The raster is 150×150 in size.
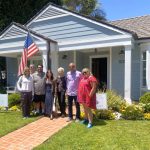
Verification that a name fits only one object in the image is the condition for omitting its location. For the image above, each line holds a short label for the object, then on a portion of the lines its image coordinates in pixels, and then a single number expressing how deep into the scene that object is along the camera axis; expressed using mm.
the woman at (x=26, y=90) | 5546
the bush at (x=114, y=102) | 5684
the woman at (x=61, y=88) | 5374
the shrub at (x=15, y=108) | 6407
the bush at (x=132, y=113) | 5301
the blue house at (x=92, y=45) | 6998
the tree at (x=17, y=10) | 11328
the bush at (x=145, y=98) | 5990
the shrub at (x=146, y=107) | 5549
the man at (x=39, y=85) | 5588
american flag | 6483
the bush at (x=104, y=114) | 5280
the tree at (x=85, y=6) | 20308
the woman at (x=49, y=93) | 5492
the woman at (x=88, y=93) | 4737
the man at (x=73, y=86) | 5113
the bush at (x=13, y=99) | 6652
